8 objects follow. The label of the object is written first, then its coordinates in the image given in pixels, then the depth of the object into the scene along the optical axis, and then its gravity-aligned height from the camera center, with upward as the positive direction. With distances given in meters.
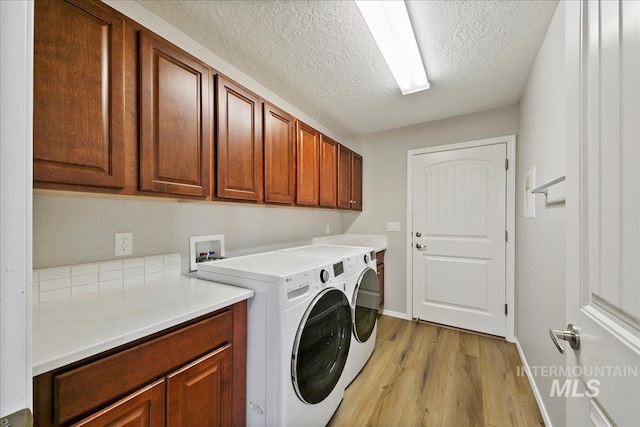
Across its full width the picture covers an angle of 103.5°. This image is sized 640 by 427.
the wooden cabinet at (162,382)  0.68 -0.56
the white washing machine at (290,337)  1.14 -0.61
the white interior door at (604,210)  0.46 +0.01
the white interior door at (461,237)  2.51 -0.26
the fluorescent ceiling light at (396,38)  1.22 +1.00
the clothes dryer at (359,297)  1.76 -0.65
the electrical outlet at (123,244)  1.30 -0.16
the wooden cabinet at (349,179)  2.73 +0.40
